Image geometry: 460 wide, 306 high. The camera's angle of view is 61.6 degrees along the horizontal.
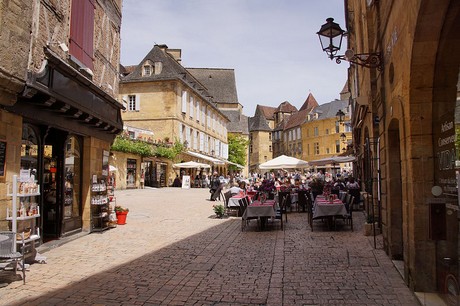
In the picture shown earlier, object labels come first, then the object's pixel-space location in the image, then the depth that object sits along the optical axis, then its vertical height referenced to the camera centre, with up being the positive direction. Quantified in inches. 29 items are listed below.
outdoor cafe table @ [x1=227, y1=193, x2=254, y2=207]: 490.9 -31.8
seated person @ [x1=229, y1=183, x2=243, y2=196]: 526.5 -19.0
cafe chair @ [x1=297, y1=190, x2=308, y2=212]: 531.5 -29.3
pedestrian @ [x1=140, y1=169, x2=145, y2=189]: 1069.8 -6.4
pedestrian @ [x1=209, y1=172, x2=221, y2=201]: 691.8 -21.2
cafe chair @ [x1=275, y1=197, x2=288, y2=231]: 386.4 -36.2
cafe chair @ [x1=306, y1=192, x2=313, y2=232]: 377.2 -33.0
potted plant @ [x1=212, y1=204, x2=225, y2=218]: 480.4 -42.2
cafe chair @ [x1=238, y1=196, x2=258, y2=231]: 393.0 -31.2
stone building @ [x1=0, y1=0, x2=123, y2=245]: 224.5 +52.6
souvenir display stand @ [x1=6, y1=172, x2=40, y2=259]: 224.1 -19.7
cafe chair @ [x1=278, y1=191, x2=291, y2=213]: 495.3 -25.4
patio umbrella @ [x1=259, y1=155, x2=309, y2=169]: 668.1 +23.1
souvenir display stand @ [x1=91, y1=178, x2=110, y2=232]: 363.3 -27.8
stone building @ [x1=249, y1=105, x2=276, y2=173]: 3193.9 +308.3
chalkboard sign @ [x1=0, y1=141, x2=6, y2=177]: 218.5 +11.7
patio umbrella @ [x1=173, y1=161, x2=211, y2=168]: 1176.1 +37.2
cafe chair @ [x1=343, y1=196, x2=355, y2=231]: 364.2 -31.6
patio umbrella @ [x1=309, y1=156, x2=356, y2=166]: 744.3 +33.0
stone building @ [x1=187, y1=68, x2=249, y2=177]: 2566.4 +567.4
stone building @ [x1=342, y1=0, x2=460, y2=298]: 155.4 +19.2
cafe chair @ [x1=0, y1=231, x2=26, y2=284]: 197.3 -38.3
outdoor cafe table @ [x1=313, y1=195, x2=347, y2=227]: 360.8 -31.2
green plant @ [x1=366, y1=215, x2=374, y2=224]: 337.8 -37.0
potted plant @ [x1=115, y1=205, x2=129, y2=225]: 415.5 -40.6
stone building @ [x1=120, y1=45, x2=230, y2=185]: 1277.1 +258.1
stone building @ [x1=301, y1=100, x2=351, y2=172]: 2226.9 +275.1
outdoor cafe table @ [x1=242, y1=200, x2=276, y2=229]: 368.8 -32.7
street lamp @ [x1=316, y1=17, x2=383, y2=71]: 278.8 +102.6
